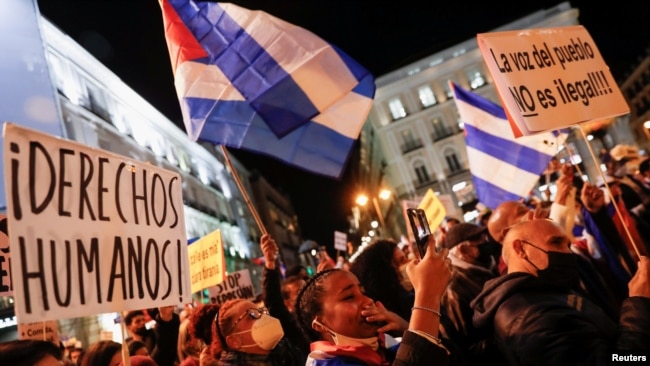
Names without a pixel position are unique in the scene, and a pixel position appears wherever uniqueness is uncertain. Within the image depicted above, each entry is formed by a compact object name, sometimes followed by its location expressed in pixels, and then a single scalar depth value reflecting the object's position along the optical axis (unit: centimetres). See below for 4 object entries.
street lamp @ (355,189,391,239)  2194
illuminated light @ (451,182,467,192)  5104
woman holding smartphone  197
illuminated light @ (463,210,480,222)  2545
